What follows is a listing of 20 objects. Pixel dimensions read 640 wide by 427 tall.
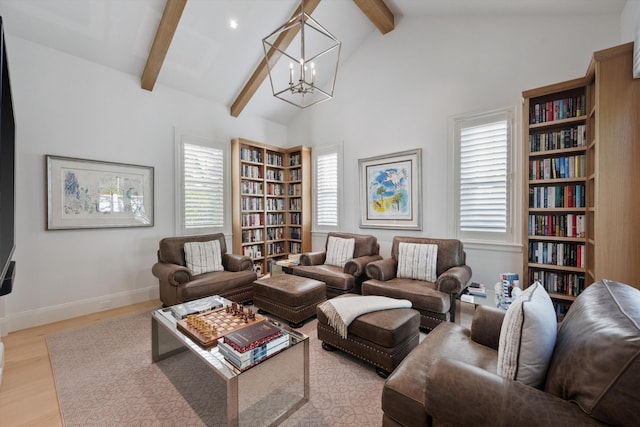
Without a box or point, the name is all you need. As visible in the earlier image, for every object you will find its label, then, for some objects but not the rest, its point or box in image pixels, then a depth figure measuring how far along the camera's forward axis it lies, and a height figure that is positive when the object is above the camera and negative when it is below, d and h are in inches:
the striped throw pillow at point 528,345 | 42.9 -21.6
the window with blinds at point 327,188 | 188.1 +16.9
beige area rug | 65.6 -49.7
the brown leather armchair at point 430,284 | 103.8 -31.5
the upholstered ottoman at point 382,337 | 77.4 -37.7
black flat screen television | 72.4 +10.0
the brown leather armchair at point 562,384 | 32.4 -25.4
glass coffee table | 58.6 -45.0
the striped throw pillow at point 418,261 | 124.3 -23.6
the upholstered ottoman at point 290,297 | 111.6 -36.8
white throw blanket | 84.5 -31.1
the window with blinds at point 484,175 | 124.8 +17.2
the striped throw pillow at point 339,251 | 154.6 -23.2
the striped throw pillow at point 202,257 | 137.8 -23.7
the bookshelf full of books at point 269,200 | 181.8 +8.2
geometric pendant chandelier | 149.6 +93.1
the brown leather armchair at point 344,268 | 132.8 -31.0
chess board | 72.2 -32.8
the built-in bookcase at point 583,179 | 79.1 +11.3
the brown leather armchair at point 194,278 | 119.6 -31.8
